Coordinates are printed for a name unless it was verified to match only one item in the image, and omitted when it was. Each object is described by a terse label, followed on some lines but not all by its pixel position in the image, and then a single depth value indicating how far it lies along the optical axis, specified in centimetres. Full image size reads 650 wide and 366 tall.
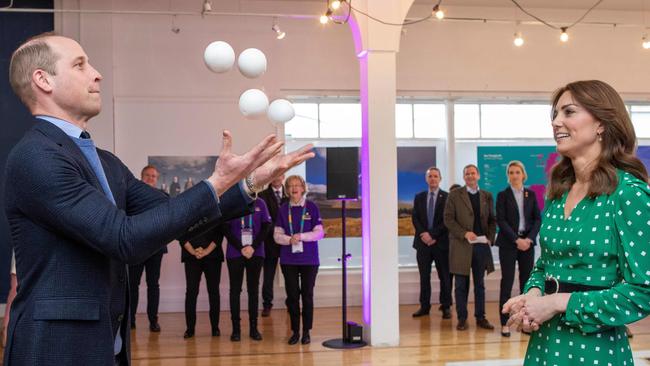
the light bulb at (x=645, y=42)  995
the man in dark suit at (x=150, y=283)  848
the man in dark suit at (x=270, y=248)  886
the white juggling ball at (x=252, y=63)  341
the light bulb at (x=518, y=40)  959
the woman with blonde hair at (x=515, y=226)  825
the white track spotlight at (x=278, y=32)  854
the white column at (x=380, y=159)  714
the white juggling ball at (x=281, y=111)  321
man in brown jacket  838
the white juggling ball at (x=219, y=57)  347
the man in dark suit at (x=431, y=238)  936
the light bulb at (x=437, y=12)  693
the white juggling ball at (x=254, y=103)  301
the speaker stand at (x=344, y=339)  736
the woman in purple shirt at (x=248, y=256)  792
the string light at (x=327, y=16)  709
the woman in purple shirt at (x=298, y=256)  767
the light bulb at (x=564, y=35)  877
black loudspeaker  764
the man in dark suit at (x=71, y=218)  175
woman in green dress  225
